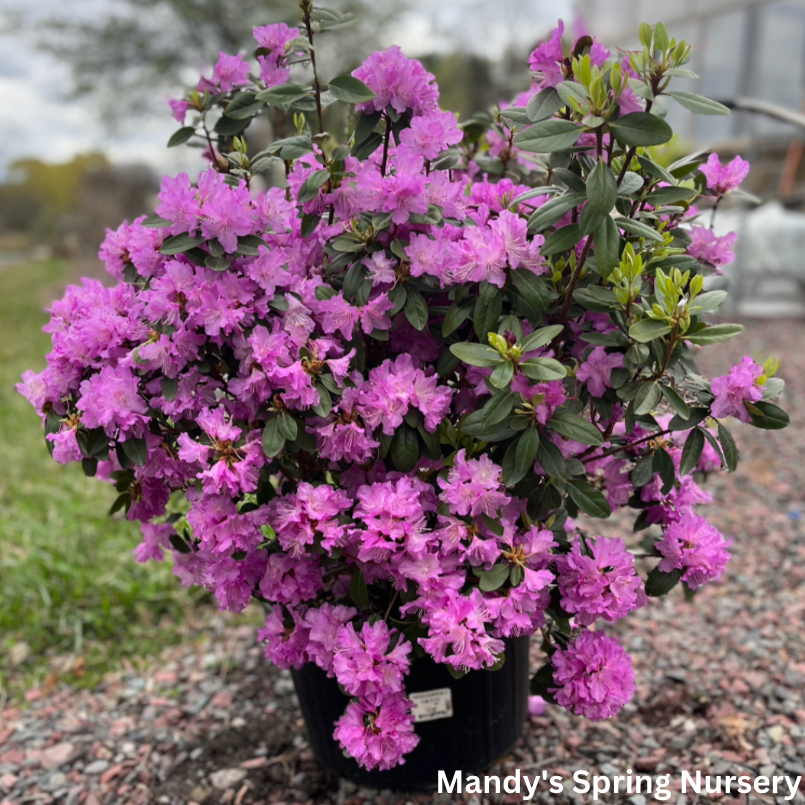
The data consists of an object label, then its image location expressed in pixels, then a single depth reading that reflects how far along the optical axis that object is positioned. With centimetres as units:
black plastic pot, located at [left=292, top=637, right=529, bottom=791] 142
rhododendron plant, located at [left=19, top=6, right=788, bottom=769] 106
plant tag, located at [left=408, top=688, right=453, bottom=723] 138
